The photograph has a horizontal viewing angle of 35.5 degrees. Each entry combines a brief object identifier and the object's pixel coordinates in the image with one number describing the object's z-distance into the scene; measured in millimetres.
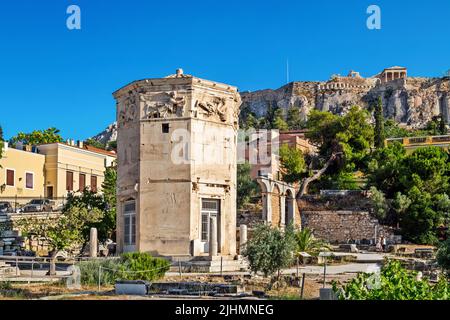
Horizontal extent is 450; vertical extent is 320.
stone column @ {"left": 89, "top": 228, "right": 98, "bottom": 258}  25328
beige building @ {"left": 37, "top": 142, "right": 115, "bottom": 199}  49531
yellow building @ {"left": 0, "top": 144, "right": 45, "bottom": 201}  46438
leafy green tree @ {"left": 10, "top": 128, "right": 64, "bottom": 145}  63628
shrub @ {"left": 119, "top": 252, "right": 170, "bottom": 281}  19391
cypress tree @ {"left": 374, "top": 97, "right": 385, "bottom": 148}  65875
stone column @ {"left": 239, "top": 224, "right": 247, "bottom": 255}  26058
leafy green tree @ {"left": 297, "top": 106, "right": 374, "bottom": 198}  58156
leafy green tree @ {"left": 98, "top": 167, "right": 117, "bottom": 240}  31312
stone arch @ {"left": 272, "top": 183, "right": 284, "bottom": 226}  41988
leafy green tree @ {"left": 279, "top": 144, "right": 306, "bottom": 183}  59375
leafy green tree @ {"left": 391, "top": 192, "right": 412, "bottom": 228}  44281
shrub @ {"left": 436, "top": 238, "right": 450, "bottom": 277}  19406
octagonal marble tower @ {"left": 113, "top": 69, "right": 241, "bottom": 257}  23594
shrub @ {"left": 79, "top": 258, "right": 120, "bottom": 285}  18875
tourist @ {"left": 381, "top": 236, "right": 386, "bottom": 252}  38881
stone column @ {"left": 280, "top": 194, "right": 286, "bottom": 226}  42981
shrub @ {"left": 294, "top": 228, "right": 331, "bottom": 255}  29269
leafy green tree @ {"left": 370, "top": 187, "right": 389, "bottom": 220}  45312
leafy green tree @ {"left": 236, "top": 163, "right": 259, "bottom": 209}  48906
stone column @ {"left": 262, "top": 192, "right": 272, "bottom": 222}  40125
